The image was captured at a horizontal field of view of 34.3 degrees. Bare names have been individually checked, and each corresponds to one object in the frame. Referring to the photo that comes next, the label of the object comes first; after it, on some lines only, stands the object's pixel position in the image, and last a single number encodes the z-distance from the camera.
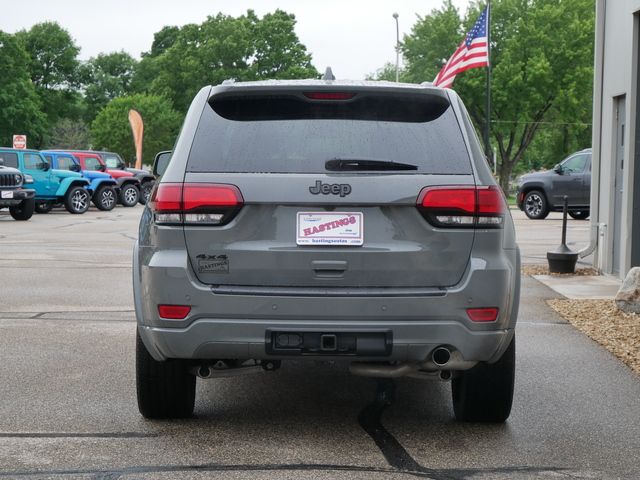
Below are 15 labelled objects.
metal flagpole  41.38
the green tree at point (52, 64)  90.06
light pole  56.93
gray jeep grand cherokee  4.61
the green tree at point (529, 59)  49.66
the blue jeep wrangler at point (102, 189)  32.41
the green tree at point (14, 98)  74.62
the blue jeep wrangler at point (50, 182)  28.47
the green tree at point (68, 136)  81.19
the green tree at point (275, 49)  77.56
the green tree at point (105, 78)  99.94
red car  35.38
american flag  28.62
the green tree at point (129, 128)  75.69
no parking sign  42.34
